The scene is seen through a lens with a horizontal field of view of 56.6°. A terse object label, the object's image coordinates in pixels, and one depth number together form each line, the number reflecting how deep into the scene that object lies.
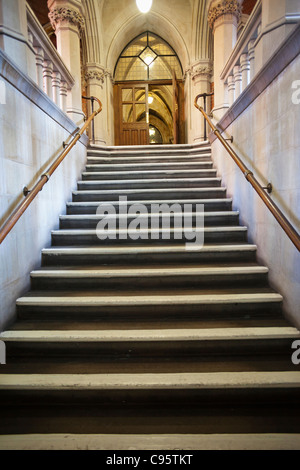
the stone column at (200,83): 8.02
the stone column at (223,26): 4.80
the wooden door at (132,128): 9.10
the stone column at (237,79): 3.61
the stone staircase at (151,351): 1.54
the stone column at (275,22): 2.39
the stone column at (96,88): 8.05
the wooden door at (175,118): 8.16
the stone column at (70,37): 4.68
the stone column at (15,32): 2.43
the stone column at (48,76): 3.47
